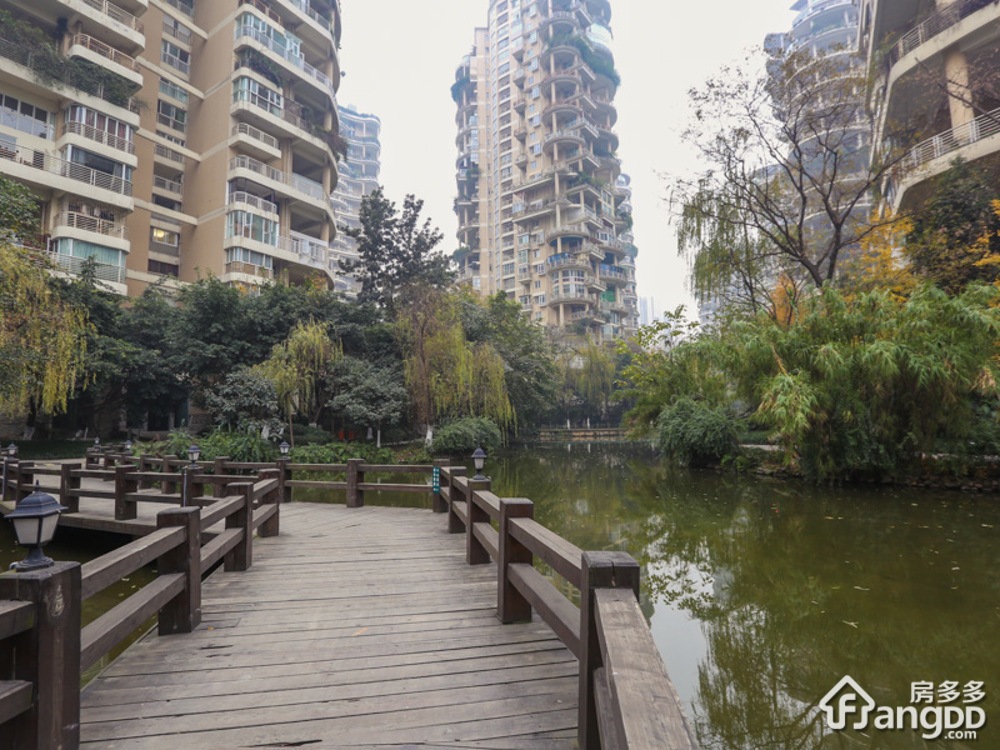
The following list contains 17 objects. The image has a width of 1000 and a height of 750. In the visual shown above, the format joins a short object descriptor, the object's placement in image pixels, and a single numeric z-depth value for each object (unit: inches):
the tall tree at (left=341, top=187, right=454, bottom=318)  992.9
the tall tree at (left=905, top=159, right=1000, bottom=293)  462.3
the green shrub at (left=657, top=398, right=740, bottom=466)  528.1
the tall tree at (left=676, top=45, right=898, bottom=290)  491.5
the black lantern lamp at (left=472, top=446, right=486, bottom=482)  233.9
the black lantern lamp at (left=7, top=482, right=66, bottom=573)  71.8
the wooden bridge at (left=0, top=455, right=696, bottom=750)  65.9
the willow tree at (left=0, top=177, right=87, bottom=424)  394.6
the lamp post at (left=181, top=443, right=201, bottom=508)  230.1
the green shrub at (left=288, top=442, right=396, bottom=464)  599.8
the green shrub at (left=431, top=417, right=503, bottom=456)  669.3
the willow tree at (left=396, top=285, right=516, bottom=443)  698.8
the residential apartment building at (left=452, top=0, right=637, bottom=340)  1823.3
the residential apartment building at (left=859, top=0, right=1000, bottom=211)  491.5
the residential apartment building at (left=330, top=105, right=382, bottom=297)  2711.6
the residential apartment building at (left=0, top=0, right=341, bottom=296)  752.3
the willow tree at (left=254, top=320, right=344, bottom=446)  624.7
